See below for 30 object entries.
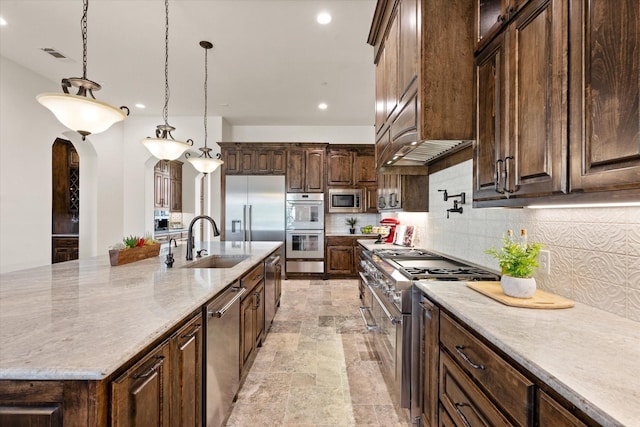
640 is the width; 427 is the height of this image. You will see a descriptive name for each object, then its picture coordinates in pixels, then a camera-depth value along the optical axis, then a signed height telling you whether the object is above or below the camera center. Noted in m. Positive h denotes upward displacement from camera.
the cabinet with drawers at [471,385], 0.81 -0.61
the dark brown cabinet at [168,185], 7.26 +0.70
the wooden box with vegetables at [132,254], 2.16 -0.33
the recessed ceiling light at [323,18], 2.84 +1.92
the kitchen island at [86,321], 0.79 -0.40
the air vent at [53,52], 3.54 +1.96
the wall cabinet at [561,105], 0.86 +0.40
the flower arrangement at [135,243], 2.25 -0.26
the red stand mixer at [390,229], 4.29 -0.23
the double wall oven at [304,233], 5.80 -0.40
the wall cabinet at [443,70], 1.71 +0.84
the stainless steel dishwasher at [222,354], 1.52 -0.83
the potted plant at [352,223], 6.18 -0.21
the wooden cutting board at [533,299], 1.26 -0.39
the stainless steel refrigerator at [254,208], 5.71 +0.09
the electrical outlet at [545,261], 1.54 -0.25
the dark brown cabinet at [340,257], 5.85 -0.88
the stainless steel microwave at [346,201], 6.00 +0.25
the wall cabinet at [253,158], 5.79 +1.07
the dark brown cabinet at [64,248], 5.84 -0.73
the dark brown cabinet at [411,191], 3.30 +0.26
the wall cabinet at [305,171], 5.85 +0.84
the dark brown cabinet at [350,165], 6.01 +0.98
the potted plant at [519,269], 1.35 -0.26
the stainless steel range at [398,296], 1.82 -0.60
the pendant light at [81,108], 1.59 +0.59
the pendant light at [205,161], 3.39 +0.61
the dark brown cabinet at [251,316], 2.16 -0.86
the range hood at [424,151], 1.95 +0.49
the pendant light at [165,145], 2.51 +0.58
